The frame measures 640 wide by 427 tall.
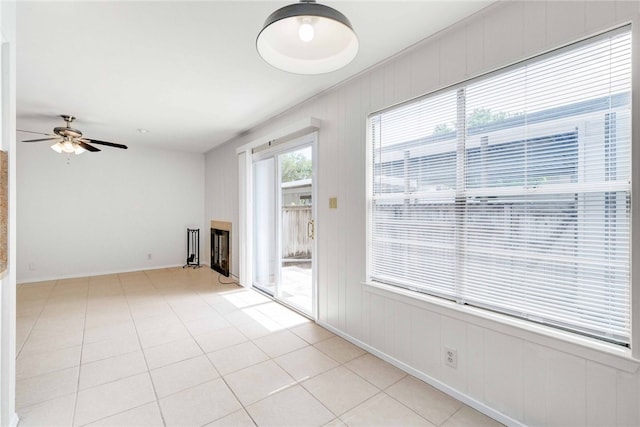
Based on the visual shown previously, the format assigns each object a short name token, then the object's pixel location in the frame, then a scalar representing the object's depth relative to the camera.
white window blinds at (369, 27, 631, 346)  1.44
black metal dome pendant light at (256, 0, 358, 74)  1.17
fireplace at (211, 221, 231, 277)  5.48
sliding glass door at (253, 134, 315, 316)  3.61
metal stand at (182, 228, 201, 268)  6.34
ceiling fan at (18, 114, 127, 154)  3.75
